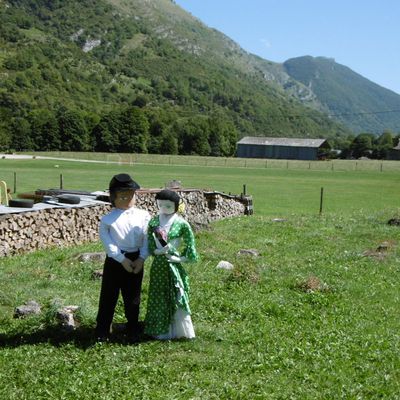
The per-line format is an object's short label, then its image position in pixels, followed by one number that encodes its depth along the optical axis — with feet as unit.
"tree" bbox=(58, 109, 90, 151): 436.35
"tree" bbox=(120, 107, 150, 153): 463.01
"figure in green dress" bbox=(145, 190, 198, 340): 26.04
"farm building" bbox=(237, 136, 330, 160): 558.97
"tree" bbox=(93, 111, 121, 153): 457.27
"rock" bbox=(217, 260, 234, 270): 42.29
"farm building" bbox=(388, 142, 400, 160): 507.30
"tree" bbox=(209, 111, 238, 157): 539.70
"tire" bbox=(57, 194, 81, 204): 61.00
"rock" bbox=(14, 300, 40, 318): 29.22
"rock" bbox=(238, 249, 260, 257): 49.19
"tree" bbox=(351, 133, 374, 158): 560.61
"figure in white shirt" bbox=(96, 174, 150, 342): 25.66
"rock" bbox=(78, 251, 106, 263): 43.60
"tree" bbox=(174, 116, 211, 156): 515.50
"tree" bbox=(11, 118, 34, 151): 423.23
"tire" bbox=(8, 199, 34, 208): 54.80
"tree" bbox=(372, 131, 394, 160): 533.26
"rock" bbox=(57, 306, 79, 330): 27.07
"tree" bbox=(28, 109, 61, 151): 431.43
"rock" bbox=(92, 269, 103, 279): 37.94
